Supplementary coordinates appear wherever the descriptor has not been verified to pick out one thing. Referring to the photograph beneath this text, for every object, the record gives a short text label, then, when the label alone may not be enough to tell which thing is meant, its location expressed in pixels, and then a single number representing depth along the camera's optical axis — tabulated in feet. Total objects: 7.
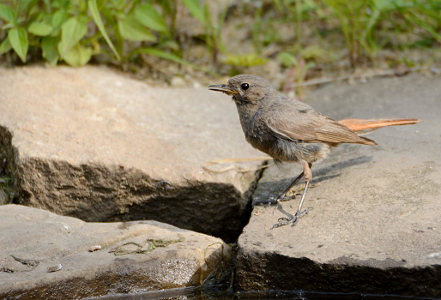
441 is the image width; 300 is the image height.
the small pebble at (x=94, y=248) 24.14
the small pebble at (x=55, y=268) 22.53
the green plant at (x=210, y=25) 40.55
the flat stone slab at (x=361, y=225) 21.57
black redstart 28.43
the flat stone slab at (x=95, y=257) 22.33
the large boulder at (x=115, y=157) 29.17
